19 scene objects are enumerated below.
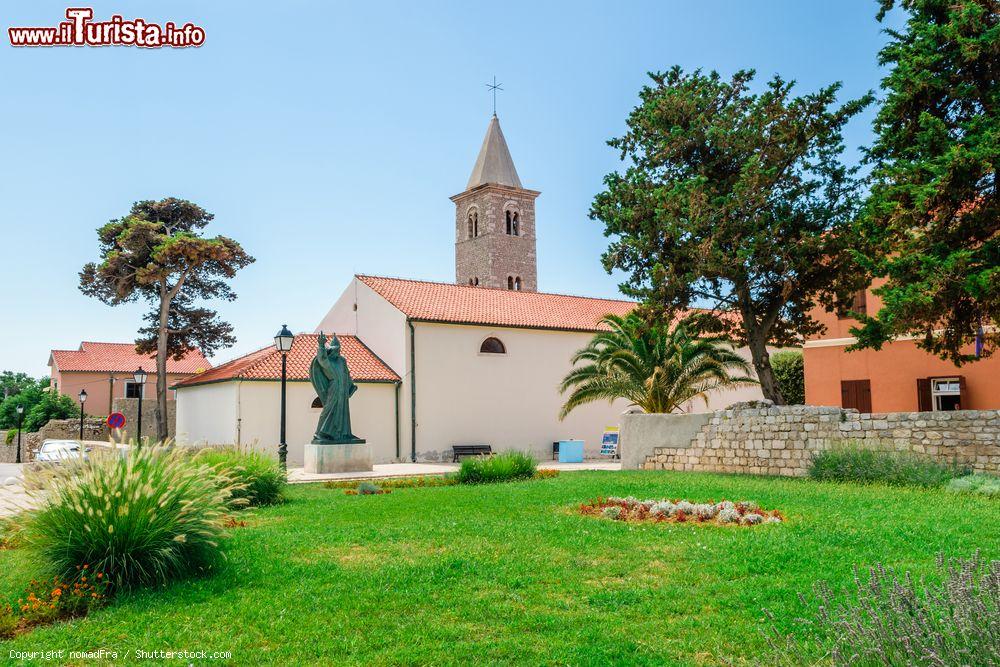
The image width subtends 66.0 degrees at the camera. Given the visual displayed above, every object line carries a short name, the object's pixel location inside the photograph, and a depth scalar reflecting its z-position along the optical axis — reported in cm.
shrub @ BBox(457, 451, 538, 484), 1727
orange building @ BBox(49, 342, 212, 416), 5753
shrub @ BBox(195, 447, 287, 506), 1300
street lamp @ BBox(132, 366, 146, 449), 2719
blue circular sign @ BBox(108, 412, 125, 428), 1680
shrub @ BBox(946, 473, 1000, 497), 1146
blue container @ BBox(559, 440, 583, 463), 2923
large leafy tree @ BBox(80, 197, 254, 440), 3491
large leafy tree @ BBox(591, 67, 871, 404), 1795
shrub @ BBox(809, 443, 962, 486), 1305
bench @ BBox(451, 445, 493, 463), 2895
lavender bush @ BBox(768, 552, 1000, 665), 331
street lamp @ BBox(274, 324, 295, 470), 2072
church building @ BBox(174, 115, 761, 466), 2770
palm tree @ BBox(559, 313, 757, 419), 2230
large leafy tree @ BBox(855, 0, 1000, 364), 1402
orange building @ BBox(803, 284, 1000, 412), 2077
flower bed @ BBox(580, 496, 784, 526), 970
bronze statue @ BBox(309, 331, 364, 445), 2108
